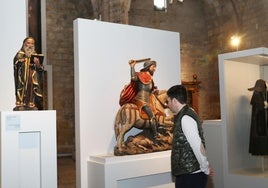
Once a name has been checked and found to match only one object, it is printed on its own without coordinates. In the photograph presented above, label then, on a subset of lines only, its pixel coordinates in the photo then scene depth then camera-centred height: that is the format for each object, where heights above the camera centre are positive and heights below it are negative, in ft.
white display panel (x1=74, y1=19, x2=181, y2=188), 11.36 +1.33
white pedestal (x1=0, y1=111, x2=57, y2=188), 8.56 -1.34
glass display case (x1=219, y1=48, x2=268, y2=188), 12.70 -0.57
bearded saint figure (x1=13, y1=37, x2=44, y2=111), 9.34 +1.12
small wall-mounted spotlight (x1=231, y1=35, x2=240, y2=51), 27.76 +6.50
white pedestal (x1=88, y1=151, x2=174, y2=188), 10.45 -2.61
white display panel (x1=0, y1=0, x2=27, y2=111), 11.19 +2.94
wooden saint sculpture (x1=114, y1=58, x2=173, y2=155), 11.17 -0.45
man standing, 7.36 -1.17
